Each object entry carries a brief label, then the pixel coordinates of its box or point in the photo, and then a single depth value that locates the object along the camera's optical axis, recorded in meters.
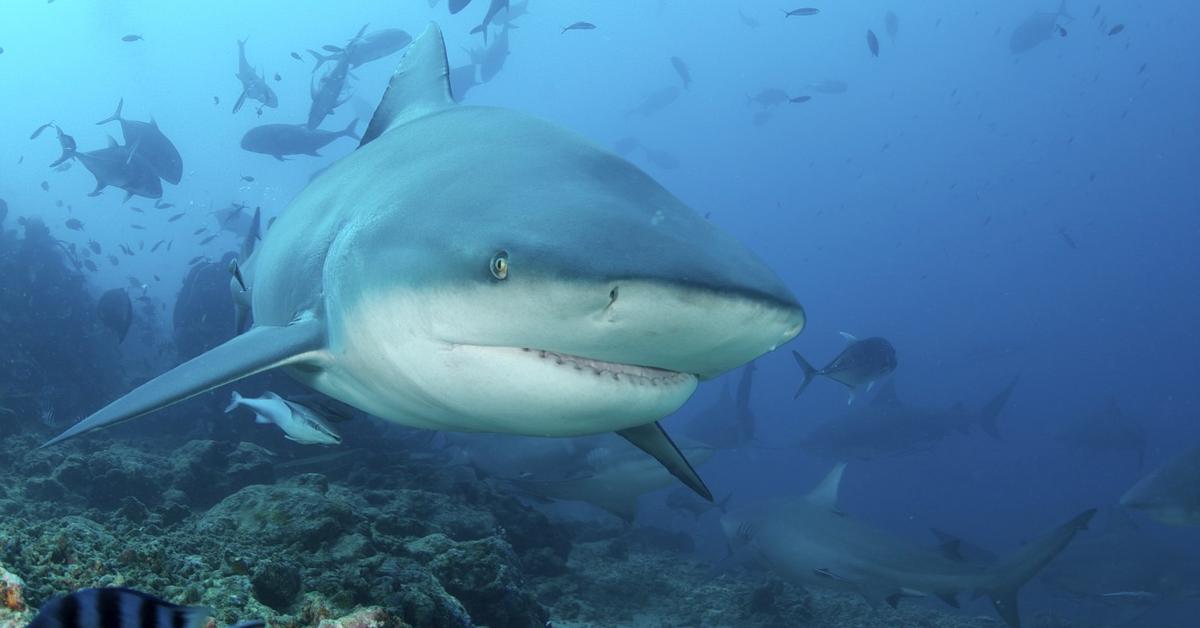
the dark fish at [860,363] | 10.77
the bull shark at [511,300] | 1.75
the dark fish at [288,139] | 14.19
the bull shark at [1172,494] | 9.54
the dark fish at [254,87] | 13.88
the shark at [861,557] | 7.41
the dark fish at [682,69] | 28.58
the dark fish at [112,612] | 0.74
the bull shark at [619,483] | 8.43
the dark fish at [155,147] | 11.82
